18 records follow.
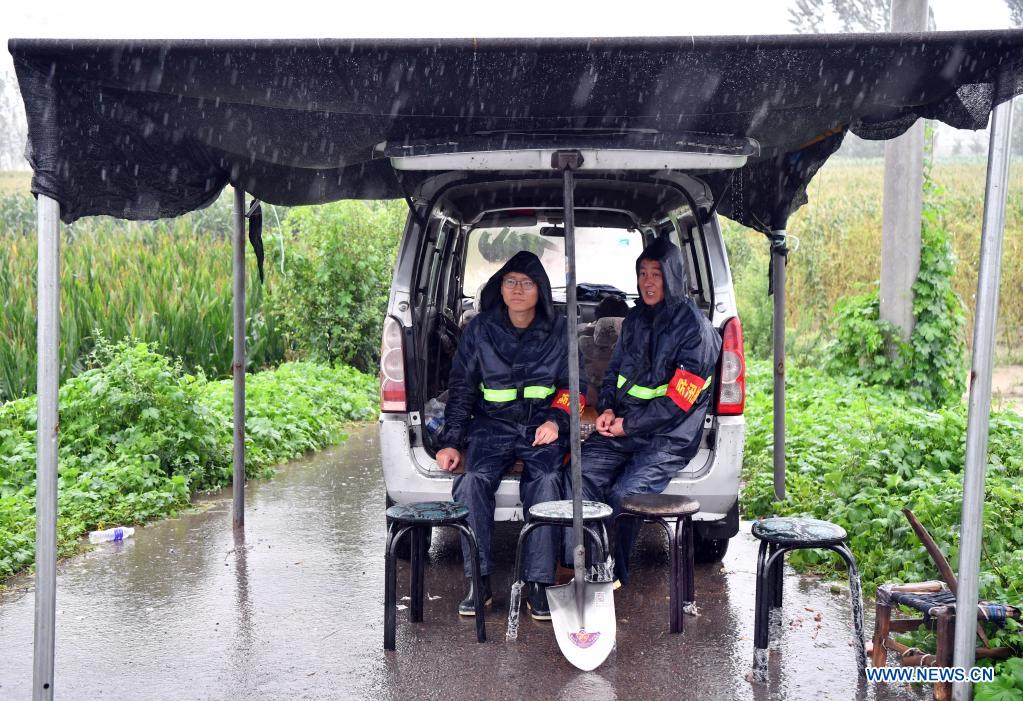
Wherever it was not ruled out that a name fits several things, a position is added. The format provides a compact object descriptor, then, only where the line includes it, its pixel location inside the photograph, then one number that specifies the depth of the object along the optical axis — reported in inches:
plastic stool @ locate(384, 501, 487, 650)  174.2
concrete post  356.8
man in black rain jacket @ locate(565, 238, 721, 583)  194.9
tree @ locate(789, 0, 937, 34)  2400.3
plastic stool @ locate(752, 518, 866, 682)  160.9
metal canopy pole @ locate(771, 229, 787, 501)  262.1
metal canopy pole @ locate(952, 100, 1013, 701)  141.7
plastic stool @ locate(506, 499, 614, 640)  175.2
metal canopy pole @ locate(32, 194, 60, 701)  140.2
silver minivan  173.5
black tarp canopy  142.3
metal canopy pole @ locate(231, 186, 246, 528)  254.4
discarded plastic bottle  244.1
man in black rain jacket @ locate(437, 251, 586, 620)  193.5
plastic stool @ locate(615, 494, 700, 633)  176.2
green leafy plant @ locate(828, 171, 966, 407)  367.6
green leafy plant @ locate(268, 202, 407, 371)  476.4
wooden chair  151.6
